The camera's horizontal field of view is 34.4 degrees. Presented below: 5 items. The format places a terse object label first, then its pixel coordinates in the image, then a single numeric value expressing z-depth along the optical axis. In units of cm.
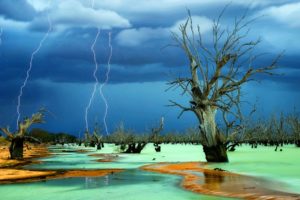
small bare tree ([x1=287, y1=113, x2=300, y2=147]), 7381
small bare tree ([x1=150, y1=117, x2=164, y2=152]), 4768
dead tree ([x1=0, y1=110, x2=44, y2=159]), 3375
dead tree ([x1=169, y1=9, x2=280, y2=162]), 2511
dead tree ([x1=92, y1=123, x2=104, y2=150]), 7997
